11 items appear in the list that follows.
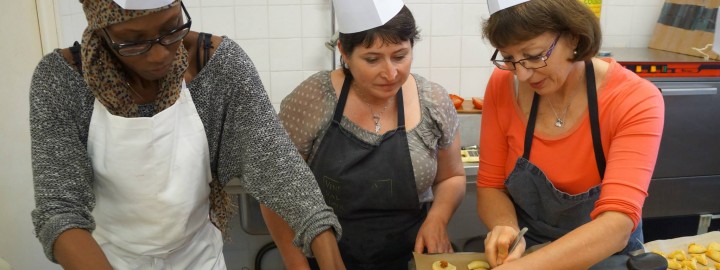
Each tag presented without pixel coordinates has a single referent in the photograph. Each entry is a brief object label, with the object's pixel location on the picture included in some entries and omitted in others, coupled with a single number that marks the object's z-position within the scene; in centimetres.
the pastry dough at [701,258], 159
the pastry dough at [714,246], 165
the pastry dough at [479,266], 133
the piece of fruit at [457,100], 247
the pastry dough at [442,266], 130
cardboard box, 248
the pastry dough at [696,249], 166
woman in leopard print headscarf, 94
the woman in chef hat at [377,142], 149
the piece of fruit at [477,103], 249
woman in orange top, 120
